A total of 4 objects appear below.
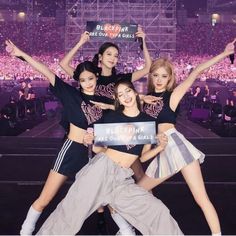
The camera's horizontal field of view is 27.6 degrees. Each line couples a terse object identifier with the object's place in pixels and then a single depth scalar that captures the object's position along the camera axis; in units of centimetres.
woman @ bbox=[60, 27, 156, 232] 442
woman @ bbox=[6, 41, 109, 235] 408
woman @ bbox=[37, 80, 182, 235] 362
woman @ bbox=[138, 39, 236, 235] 390
